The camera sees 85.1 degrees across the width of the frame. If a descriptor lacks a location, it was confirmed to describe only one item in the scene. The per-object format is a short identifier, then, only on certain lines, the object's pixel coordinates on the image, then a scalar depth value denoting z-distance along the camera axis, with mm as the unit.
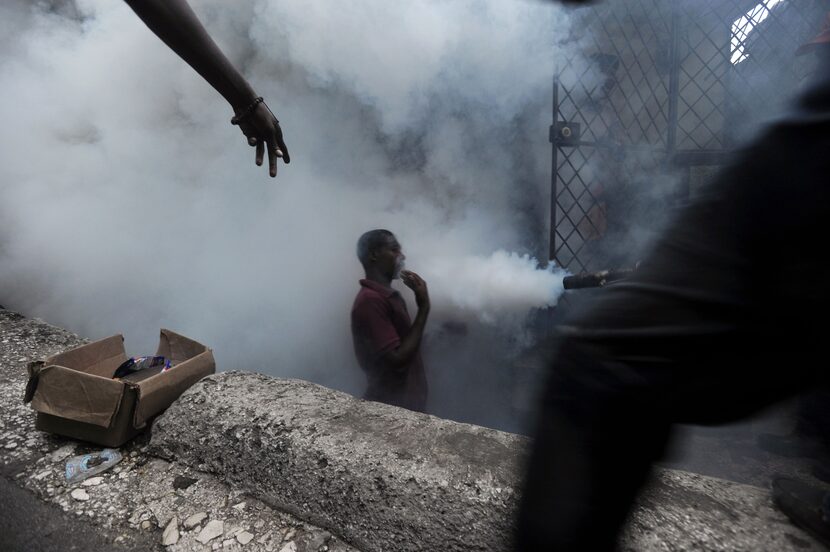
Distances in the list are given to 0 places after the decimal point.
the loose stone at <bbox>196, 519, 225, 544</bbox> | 1318
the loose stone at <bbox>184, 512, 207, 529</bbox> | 1366
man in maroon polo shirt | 2893
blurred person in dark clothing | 585
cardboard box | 1630
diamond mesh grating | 3568
